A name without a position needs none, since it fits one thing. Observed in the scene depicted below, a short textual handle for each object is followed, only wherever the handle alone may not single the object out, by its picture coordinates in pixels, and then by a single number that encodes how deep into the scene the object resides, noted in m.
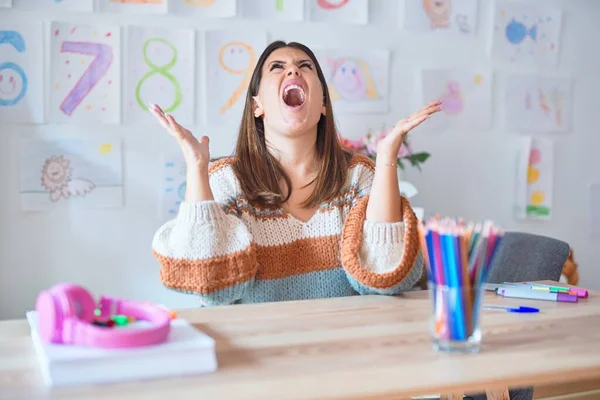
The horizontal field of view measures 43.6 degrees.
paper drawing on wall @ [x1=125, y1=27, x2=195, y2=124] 2.27
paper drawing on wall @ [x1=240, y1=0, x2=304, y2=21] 2.41
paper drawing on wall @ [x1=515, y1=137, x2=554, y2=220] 2.90
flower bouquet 2.37
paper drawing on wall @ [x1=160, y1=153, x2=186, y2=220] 2.33
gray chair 1.71
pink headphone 0.77
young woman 1.22
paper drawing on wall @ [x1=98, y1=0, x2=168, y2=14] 2.22
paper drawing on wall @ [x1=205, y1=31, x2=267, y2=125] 2.37
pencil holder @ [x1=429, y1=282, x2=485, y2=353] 0.85
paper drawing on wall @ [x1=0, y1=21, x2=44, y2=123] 2.13
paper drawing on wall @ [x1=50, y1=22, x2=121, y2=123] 2.18
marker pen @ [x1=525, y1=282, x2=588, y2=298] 1.24
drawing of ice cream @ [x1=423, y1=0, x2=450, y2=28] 2.69
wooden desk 0.73
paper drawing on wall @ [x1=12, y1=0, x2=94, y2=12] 2.14
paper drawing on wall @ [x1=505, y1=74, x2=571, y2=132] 2.88
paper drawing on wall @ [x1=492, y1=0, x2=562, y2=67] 2.83
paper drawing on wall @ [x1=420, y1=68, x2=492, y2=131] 2.72
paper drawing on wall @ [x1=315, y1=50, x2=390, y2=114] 2.55
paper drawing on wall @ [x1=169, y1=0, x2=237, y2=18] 2.31
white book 0.73
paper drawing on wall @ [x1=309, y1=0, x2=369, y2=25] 2.51
